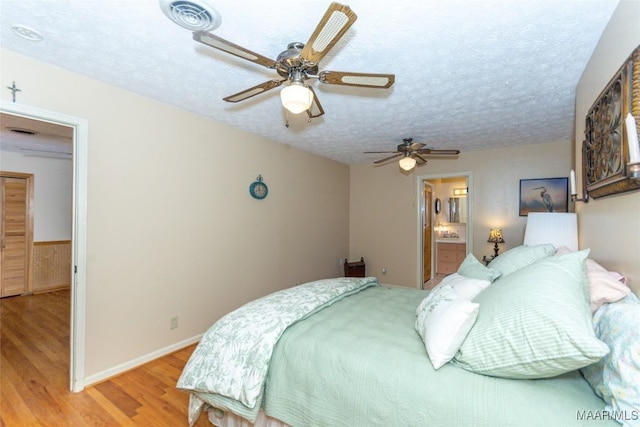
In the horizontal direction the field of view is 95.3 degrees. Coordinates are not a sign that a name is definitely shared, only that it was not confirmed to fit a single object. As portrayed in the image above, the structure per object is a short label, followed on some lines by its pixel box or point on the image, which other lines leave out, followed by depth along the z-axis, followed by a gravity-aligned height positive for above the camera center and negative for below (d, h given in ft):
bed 3.50 -2.20
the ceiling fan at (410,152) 11.78 +2.68
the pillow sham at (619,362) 3.02 -1.58
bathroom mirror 22.43 +0.55
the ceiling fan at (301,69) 4.56 +2.76
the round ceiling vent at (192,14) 4.80 +3.51
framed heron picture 13.28 +1.05
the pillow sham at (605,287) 4.10 -1.00
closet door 15.57 -1.15
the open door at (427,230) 18.39 -0.88
